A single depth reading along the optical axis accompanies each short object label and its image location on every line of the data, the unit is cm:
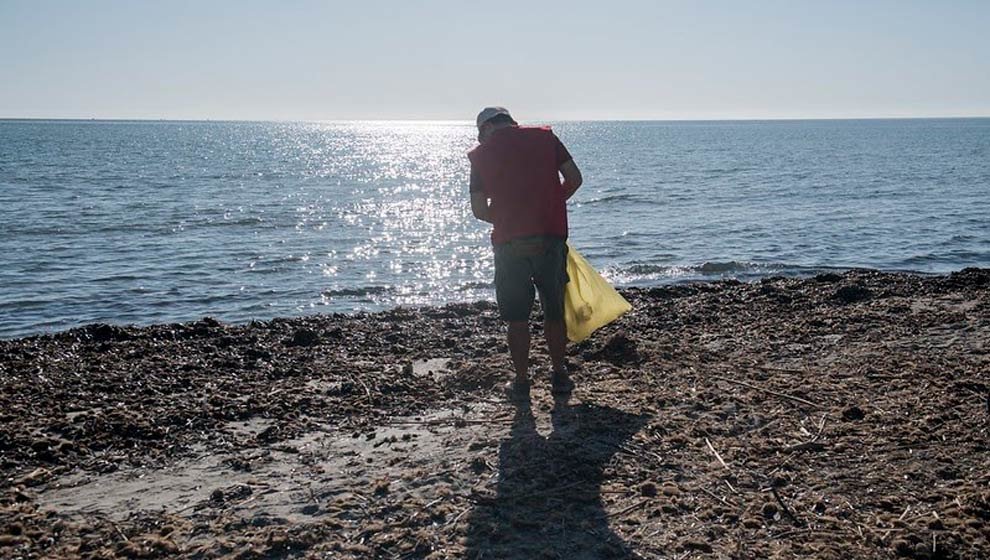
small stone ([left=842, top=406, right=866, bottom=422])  561
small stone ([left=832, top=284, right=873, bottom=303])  1100
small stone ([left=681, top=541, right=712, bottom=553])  400
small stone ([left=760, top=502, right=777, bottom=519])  431
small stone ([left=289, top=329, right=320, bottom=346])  929
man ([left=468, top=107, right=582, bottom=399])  619
